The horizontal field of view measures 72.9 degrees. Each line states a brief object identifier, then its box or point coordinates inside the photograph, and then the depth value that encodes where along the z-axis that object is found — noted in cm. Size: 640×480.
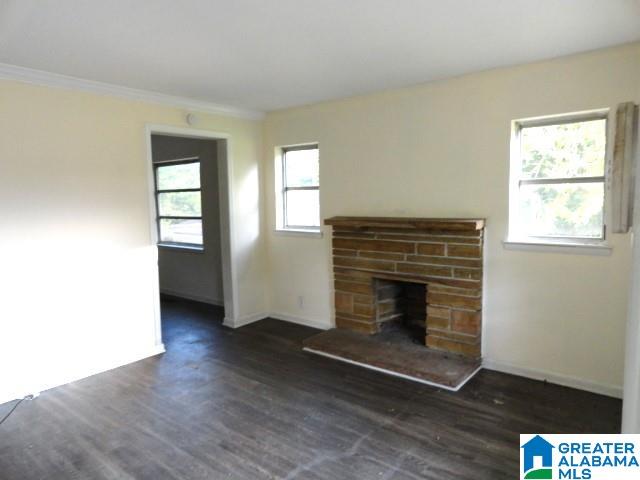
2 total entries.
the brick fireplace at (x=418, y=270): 355
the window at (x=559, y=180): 312
